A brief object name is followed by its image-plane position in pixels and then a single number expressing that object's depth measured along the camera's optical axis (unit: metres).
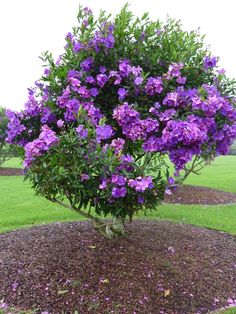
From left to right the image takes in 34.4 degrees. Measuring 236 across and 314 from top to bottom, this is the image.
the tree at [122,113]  3.61
